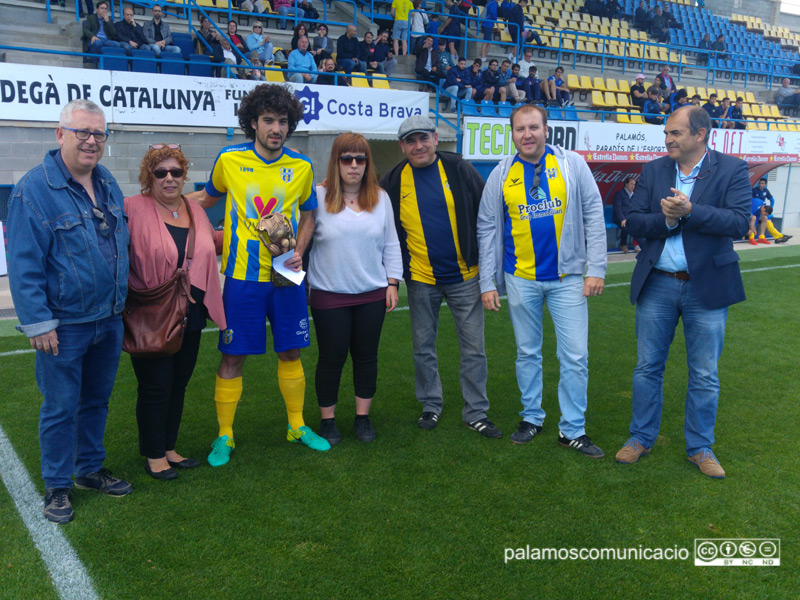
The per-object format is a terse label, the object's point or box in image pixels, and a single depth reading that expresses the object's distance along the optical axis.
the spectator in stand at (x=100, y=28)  10.26
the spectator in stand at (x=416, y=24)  15.62
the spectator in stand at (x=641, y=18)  24.29
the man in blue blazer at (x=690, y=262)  3.40
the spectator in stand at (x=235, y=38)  12.25
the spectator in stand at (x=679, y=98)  18.38
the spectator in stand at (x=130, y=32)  10.50
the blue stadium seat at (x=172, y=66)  10.76
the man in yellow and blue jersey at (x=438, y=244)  4.02
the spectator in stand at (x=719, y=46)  24.58
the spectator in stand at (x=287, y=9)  14.28
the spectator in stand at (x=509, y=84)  15.28
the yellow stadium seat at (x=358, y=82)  12.97
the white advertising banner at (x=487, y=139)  12.48
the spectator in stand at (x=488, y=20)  17.61
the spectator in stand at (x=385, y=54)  14.06
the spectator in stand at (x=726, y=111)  18.39
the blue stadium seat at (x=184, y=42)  11.67
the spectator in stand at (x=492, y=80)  14.88
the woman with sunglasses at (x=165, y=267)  3.21
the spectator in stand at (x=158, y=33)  10.84
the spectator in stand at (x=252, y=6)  13.84
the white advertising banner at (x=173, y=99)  8.99
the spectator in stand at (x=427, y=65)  14.28
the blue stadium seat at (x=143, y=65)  10.33
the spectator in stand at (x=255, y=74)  11.00
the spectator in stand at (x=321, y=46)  12.79
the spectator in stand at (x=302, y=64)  11.42
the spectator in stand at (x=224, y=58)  11.29
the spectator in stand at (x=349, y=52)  13.16
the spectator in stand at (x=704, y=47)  24.53
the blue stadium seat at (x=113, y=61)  10.02
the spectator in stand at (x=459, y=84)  14.51
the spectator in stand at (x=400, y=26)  15.30
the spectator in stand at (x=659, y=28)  24.03
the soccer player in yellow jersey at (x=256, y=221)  3.48
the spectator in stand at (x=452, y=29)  16.14
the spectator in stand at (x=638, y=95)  18.28
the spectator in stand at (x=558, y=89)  16.20
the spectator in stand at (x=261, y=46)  12.48
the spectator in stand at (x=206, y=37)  11.55
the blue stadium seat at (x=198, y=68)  10.99
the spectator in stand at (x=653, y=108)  16.59
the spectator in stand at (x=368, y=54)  13.67
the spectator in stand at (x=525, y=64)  16.65
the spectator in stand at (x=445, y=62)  14.85
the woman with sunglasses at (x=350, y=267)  3.75
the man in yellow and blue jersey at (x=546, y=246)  3.73
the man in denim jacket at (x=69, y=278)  2.80
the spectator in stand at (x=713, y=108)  18.56
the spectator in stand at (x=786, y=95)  23.77
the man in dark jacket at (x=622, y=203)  13.40
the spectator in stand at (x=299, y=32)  12.30
